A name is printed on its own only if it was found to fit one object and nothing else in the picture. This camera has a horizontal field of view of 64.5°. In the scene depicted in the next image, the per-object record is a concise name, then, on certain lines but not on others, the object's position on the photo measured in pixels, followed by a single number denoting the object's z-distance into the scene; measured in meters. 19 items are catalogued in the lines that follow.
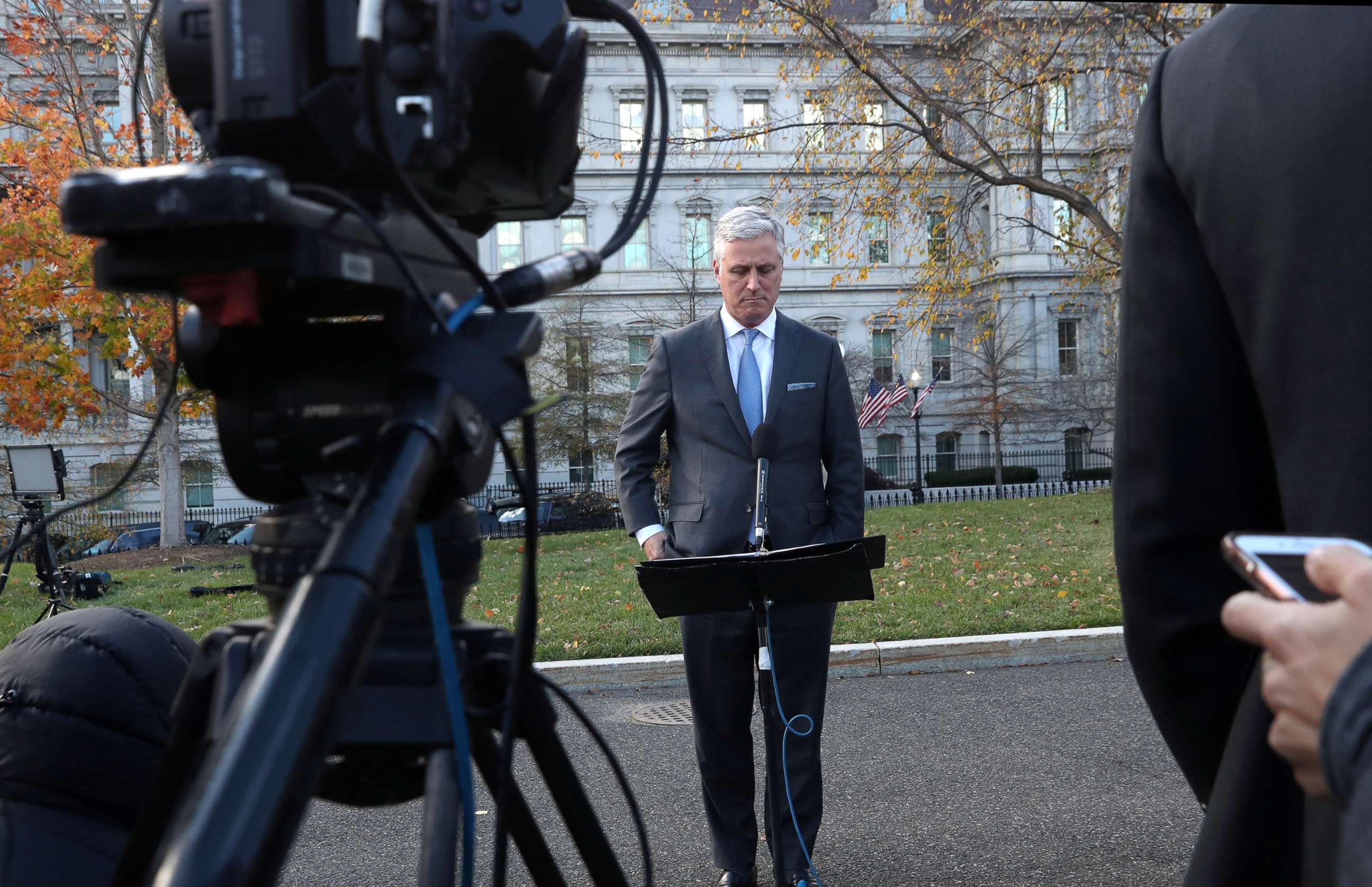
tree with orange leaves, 14.23
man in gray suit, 3.92
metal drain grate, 6.21
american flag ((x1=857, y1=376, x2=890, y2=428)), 20.45
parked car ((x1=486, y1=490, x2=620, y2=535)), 24.62
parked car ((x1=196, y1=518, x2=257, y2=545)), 25.94
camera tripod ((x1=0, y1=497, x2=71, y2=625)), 9.92
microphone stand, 3.17
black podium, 3.06
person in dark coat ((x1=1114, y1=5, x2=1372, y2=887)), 1.01
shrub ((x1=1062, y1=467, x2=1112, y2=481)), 41.00
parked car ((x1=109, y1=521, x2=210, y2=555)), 26.79
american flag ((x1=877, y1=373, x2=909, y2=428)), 23.25
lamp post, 31.14
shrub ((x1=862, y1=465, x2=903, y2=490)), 33.09
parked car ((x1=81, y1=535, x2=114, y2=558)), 22.45
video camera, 0.84
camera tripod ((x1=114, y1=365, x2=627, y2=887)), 0.68
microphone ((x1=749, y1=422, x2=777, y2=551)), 3.53
